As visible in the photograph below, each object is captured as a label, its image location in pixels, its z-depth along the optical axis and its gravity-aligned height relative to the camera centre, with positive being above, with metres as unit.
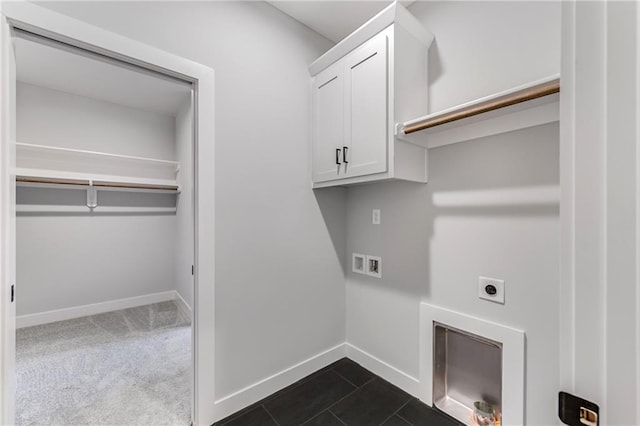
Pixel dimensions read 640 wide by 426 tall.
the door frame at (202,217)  1.47 -0.03
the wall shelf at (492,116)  1.12 +0.49
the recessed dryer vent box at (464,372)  1.56 -0.99
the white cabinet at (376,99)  1.52 +0.70
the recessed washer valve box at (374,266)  2.04 -0.42
